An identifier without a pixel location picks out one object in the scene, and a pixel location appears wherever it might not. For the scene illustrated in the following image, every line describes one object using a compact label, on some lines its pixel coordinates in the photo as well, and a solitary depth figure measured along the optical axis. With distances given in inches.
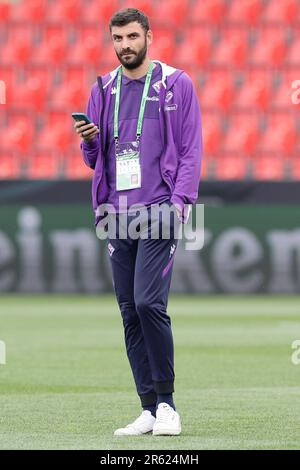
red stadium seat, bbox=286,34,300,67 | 909.2
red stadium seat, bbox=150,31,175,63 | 906.7
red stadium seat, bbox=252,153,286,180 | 863.7
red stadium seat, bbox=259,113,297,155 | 868.0
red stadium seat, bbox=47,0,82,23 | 926.4
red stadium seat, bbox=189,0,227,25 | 926.4
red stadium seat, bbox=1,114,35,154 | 874.1
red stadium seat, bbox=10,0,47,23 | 926.4
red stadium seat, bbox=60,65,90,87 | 914.7
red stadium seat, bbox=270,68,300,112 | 888.9
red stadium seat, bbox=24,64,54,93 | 917.8
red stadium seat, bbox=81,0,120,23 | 924.0
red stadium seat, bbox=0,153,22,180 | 863.7
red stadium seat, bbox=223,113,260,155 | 871.7
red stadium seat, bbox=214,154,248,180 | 861.2
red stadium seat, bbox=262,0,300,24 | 914.7
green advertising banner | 751.1
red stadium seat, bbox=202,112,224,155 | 869.8
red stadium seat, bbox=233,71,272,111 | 890.7
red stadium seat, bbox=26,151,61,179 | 877.2
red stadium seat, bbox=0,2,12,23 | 922.1
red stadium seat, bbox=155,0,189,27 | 923.4
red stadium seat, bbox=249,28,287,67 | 907.2
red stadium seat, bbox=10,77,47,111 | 896.3
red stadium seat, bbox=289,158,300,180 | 854.5
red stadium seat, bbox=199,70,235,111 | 892.6
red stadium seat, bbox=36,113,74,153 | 877.2
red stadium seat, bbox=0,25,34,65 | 914.1
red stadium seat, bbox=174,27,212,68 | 912.9
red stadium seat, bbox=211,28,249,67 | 910.6
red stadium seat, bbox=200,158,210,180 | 866.4
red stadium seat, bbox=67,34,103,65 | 911.0
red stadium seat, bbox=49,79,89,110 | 892.0
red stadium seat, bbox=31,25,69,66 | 914.7
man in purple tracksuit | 271.3
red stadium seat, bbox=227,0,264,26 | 920.3
